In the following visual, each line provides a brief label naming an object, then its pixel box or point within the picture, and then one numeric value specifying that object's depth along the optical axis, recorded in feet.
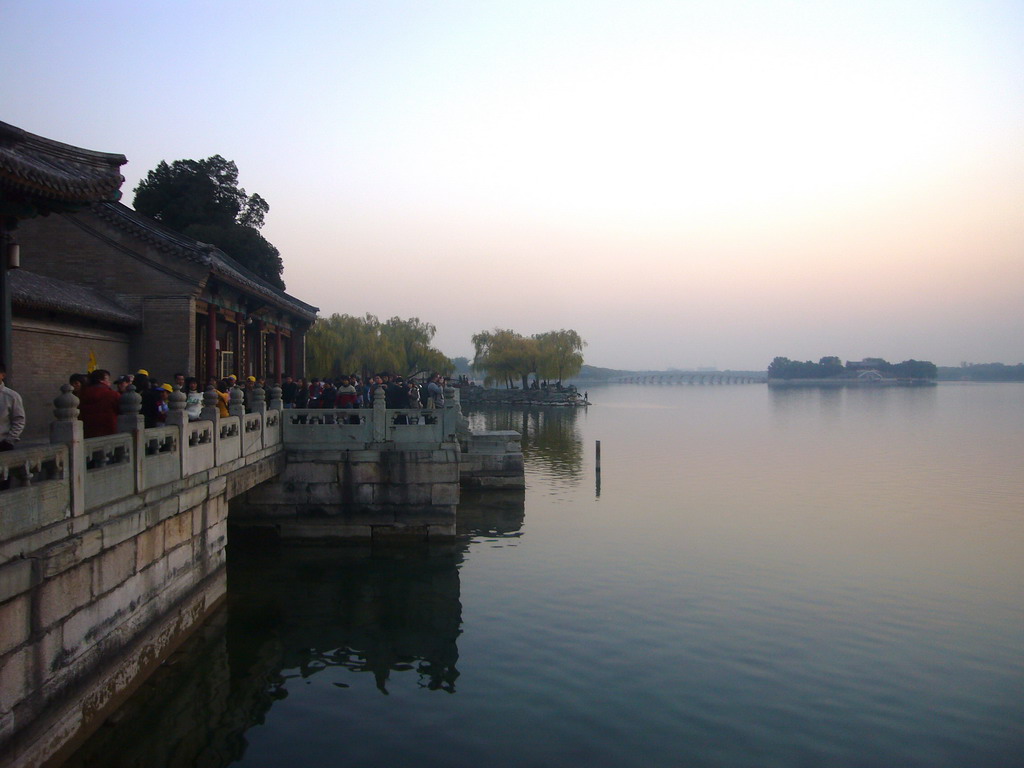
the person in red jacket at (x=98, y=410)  25.38
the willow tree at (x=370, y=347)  139.54
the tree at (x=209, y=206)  105.09
